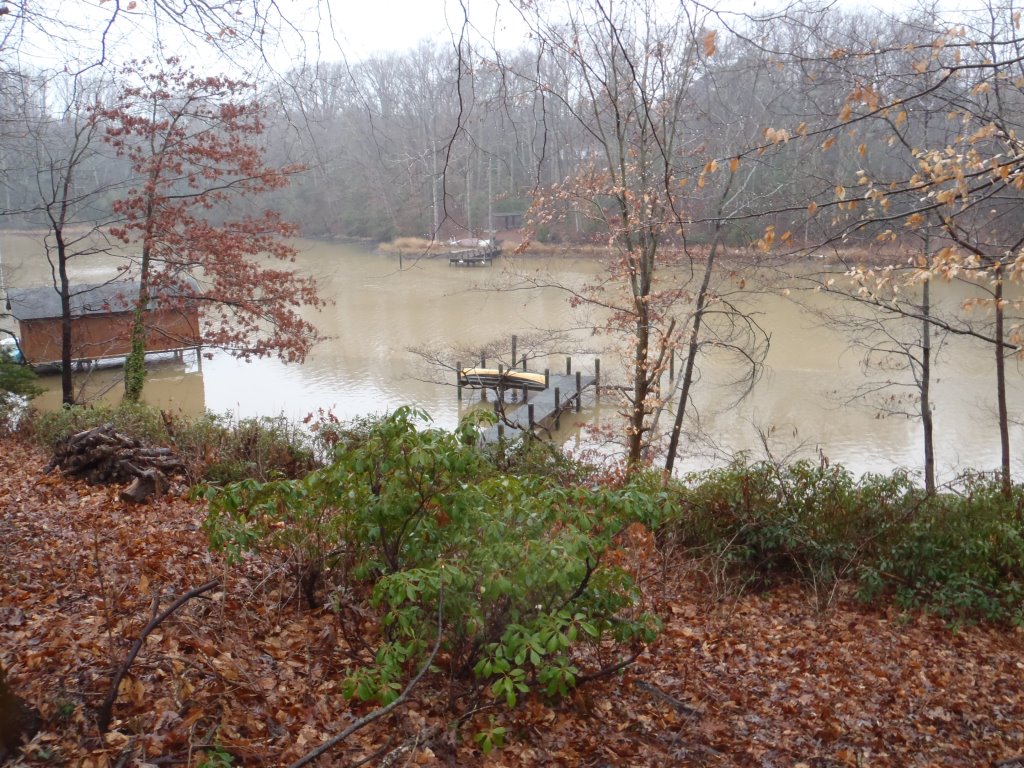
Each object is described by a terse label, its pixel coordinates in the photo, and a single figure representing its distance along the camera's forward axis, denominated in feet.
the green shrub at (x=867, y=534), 20.70
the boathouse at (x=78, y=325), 67.51
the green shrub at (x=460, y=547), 9.68
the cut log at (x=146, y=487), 23.41
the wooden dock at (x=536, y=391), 60.23
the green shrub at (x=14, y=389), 38.40
